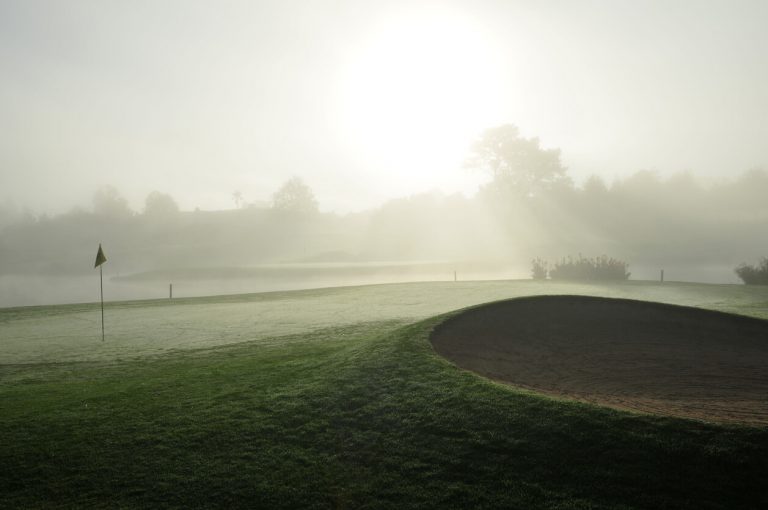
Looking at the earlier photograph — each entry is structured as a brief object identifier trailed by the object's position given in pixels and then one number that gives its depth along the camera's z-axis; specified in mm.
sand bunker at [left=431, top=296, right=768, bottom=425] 6637
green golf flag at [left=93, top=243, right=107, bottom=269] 15061
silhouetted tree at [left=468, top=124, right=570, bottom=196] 77688
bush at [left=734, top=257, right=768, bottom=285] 31344
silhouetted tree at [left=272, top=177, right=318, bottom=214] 121750
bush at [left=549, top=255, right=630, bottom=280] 36500
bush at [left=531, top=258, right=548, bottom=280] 40594
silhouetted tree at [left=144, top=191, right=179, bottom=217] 131250
